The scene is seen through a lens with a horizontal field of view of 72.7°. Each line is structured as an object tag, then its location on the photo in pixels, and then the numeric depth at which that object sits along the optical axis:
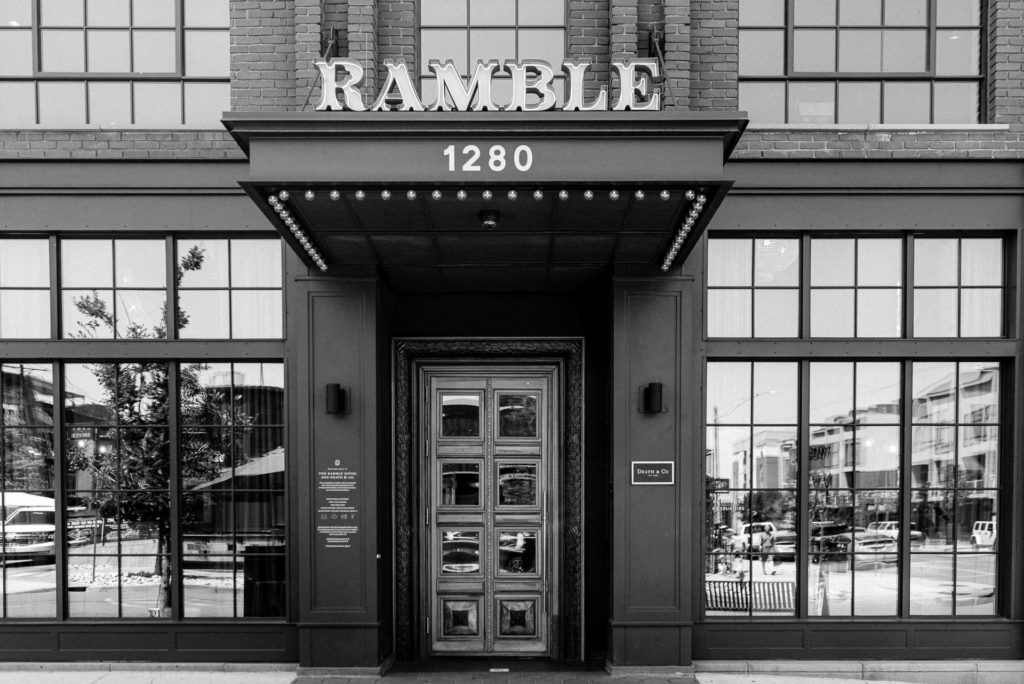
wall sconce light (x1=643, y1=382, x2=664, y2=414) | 6.49
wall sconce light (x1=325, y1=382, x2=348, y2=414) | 6.47
